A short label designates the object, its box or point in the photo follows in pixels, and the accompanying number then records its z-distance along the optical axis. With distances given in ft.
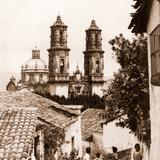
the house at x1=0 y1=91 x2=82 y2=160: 83.51
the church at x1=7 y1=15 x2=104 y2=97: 335.88
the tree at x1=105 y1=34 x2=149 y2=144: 83.51
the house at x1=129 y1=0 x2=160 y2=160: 47.37
